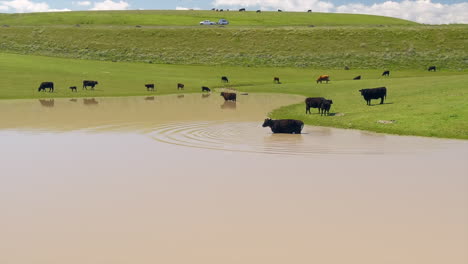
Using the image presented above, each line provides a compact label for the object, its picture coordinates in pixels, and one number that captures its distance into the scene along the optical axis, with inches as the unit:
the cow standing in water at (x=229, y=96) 1817.2
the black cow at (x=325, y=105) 1222.3
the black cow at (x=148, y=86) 2170.4
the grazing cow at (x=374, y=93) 1379.2
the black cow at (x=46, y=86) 2030.0
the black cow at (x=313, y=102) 1248.2
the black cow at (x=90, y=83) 2123.2
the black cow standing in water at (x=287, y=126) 945.7
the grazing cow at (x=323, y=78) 2330.5
